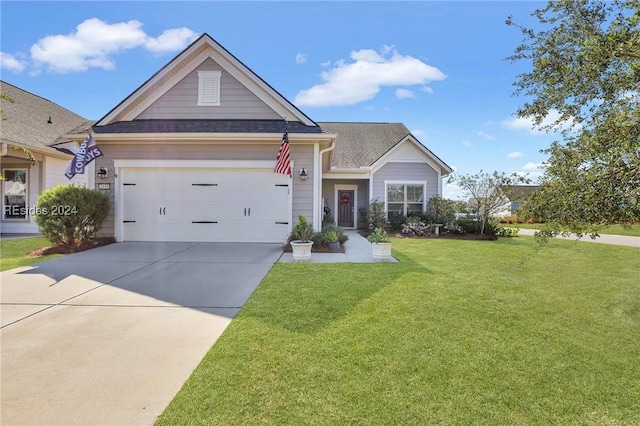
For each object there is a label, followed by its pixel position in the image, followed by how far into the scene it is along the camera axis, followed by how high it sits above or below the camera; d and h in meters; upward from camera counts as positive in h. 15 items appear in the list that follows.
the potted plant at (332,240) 9.17 -0.79
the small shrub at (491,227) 14.31 -0.60
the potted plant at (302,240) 7.54 -0.72
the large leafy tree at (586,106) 2.72 +1.18
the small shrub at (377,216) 14.99 -0.14
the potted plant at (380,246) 7.62 -0.79
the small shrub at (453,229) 14.82 -0.72
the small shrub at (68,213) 8.23 -0.05
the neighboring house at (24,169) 12.26 +1.71
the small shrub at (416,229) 14.39 -0.72
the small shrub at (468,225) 14.83 -0.53
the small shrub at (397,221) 15.52 -0.39
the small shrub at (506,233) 15.18 -0.92
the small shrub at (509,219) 24.09 -0.39
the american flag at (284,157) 8.83 +1.54
